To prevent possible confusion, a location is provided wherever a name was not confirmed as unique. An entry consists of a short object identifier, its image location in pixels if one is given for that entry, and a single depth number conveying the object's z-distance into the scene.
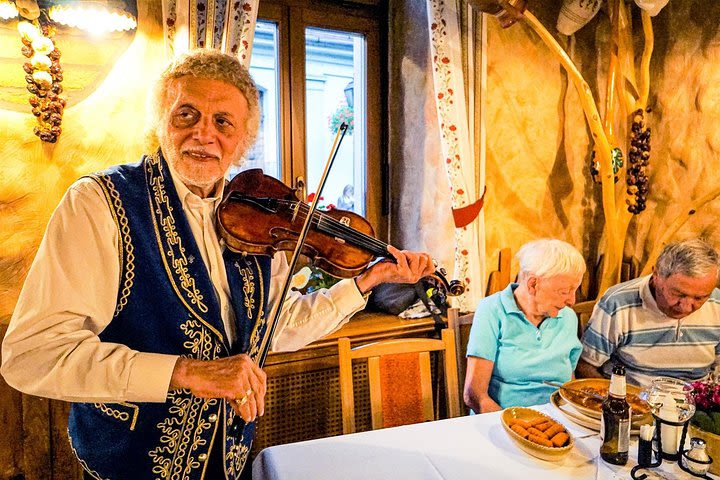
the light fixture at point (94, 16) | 1.96
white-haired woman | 1.96
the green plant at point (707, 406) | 1.32
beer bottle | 1.33
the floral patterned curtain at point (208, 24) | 2.03
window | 2.67
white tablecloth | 1.35
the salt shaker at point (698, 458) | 1.31
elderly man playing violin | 1.03
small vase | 1.32
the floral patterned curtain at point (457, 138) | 2.59
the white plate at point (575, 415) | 1.56
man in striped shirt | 2.00
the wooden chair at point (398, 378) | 1.87
